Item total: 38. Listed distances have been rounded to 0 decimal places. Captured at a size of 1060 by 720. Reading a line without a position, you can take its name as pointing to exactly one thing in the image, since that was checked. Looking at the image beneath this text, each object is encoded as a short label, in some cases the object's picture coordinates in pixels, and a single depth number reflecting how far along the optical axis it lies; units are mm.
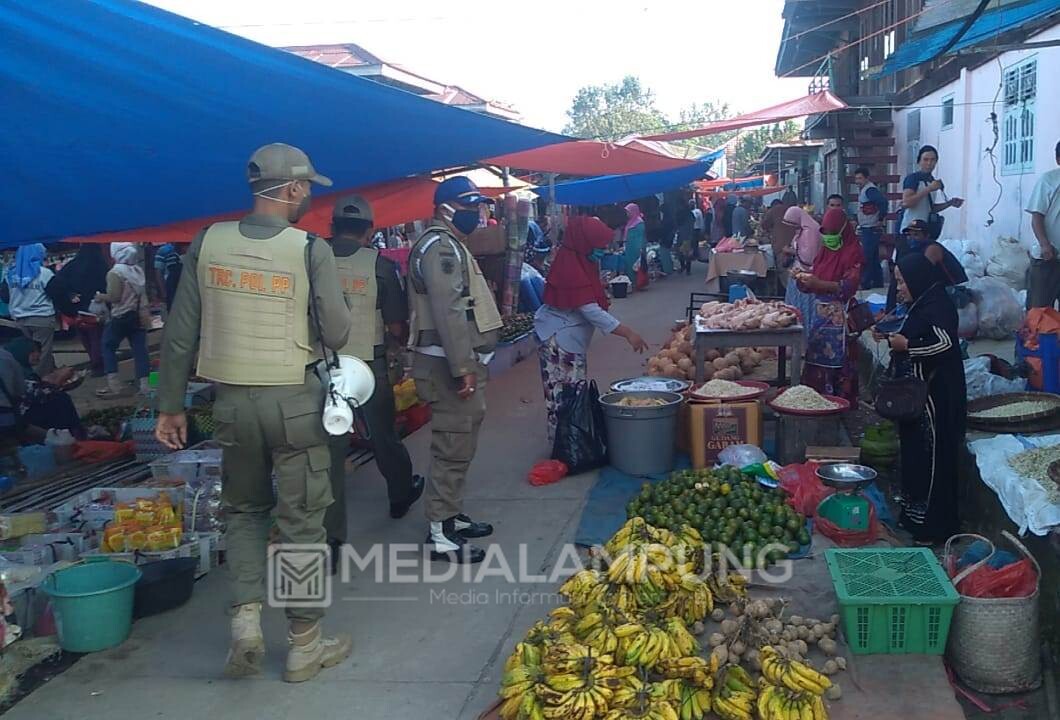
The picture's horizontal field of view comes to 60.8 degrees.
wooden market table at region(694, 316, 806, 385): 6863
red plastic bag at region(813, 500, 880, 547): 4766
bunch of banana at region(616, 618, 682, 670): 3318
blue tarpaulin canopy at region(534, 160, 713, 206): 15148
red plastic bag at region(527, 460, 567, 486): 6172
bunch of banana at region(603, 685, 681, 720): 3008
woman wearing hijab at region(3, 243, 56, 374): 9750
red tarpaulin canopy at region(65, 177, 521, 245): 6156
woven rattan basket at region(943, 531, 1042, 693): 3545
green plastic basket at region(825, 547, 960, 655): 3555
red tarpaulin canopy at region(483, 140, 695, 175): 8484
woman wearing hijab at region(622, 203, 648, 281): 17531
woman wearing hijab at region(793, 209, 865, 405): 7164
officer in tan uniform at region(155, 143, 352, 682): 3465
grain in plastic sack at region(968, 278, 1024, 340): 8125
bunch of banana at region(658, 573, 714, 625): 3877
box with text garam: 6246
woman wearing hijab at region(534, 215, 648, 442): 6203
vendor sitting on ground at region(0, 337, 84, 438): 7126
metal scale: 4777
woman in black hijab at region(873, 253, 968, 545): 4691
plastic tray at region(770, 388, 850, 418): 6035
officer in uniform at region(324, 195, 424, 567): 4973
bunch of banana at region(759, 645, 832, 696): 3205
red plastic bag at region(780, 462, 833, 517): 5184
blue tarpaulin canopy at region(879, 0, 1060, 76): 6082
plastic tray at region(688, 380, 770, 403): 6371
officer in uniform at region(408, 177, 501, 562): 4621
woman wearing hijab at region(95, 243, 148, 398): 9352
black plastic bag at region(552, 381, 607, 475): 6242
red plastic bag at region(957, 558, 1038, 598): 3660
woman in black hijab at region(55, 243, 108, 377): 9914
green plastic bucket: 3975
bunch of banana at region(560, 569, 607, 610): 3736
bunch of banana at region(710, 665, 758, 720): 3176
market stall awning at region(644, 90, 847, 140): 10234
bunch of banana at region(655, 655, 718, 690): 3279
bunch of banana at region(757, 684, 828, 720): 3072
